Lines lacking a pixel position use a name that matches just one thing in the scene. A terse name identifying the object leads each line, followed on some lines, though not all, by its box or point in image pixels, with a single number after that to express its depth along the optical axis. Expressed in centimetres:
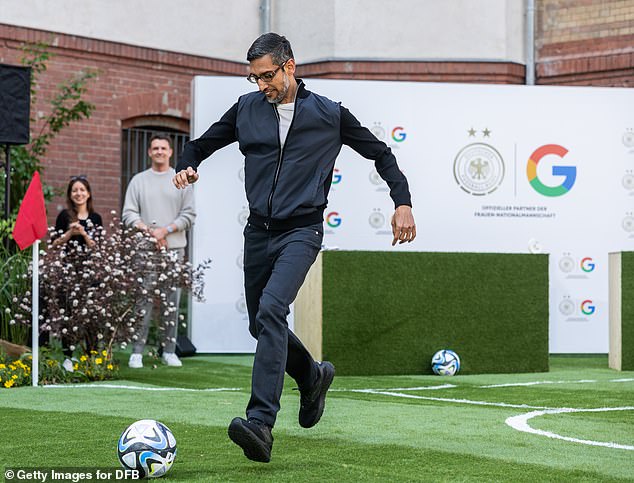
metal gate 1585
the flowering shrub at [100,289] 968
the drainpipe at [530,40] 1645
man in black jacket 534
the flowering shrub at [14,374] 888
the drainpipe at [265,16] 1678
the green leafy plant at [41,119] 1363
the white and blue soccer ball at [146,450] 471
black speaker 1076
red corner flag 909
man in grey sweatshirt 1124
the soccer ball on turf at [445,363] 1005
